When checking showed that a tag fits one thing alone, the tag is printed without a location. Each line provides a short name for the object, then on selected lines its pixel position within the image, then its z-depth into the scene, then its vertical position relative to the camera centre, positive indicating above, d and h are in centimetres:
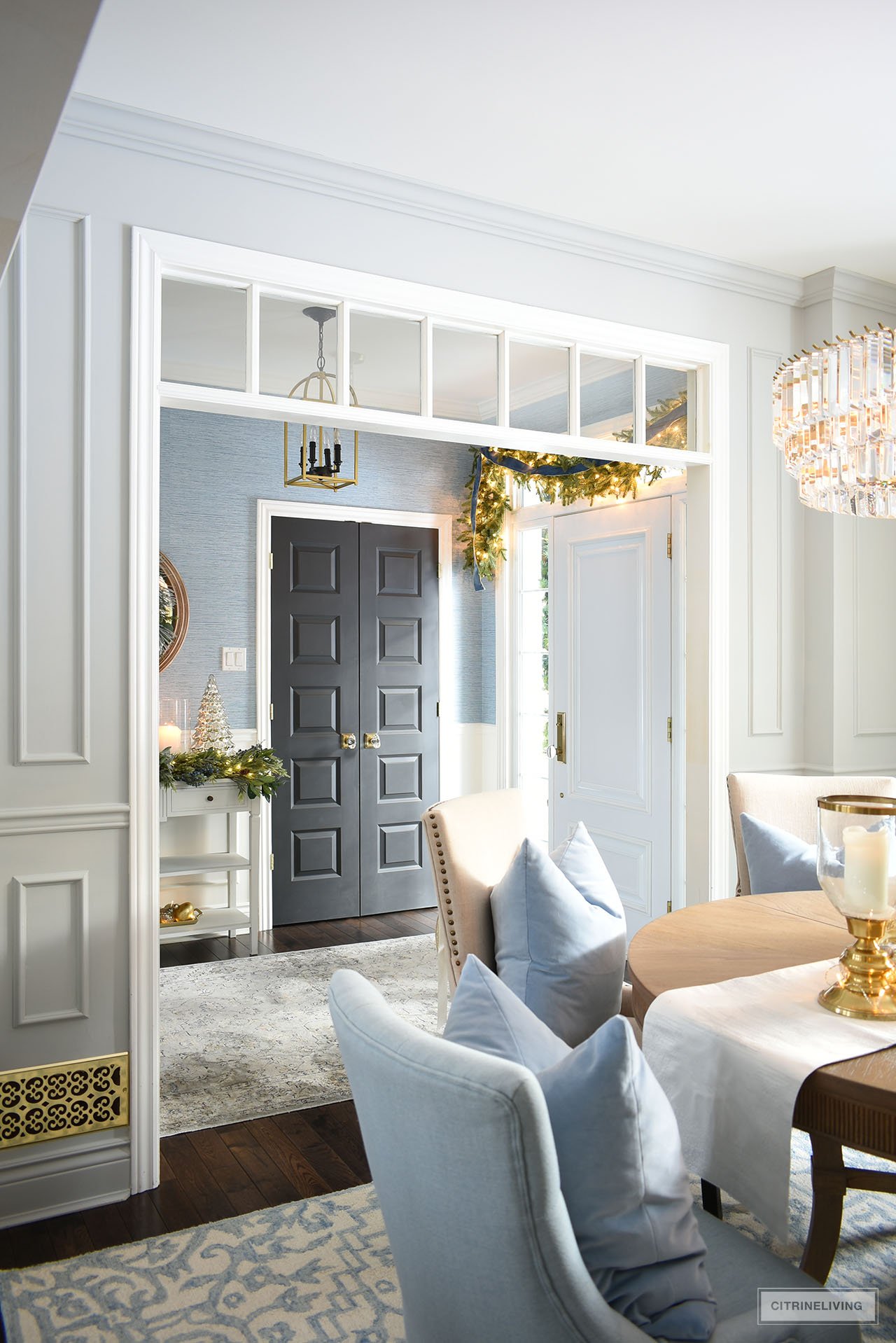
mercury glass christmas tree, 496 -21
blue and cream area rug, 201 -131
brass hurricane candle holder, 165 -35
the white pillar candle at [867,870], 164 -31
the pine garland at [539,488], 449 +96
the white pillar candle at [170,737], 487 -25
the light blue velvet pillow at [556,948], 220 -60
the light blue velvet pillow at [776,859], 278 -50
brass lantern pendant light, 301 +104
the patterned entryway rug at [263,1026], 314 -130
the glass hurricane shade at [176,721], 492 -18
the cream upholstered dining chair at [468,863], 246 -46
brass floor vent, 245 -105
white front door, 436 -2
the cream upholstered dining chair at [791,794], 322 -36
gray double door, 531 -15
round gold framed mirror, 496 +37
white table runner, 151 -61
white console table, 468 -86
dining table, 144 -56
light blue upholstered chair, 98 -54
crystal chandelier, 225 +61
